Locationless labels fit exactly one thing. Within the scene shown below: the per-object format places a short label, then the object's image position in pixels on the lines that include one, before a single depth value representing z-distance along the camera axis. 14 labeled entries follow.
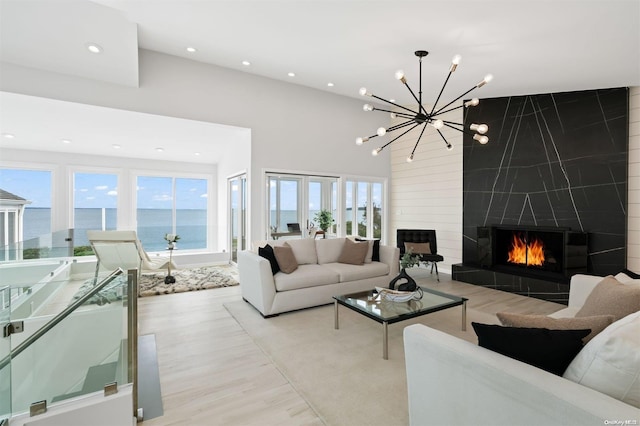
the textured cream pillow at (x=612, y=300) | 1.71
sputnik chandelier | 3.07
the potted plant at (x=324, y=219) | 6.62
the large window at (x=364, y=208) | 6.92
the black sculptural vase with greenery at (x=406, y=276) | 3.29
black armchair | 6.00
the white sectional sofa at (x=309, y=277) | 3.74
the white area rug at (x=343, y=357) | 2.04
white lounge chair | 4.89
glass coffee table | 2.73
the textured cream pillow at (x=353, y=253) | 4.62
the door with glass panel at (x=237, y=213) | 6.12
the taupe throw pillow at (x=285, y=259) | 3.99
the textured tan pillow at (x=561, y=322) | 1.37
